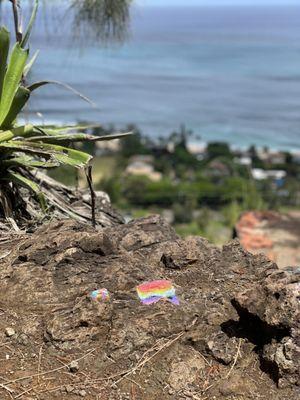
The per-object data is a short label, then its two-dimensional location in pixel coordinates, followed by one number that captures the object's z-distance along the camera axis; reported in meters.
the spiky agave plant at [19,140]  3.79
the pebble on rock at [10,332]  2.63
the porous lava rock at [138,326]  2.42
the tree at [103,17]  5.03
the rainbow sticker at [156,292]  2.78
